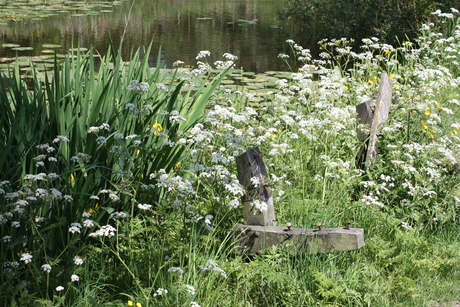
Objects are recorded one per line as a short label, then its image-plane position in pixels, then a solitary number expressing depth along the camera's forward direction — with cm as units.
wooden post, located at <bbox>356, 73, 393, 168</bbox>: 842
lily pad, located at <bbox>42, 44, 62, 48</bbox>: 2409
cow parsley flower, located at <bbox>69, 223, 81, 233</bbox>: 476
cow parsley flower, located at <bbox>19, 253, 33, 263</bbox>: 452
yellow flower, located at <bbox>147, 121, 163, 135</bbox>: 743
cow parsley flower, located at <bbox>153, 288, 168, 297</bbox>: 471
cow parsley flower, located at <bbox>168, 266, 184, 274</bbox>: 487
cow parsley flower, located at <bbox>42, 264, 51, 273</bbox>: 461
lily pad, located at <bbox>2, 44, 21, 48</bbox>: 2345
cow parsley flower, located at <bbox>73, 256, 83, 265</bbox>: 478
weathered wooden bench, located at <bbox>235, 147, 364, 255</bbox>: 588
